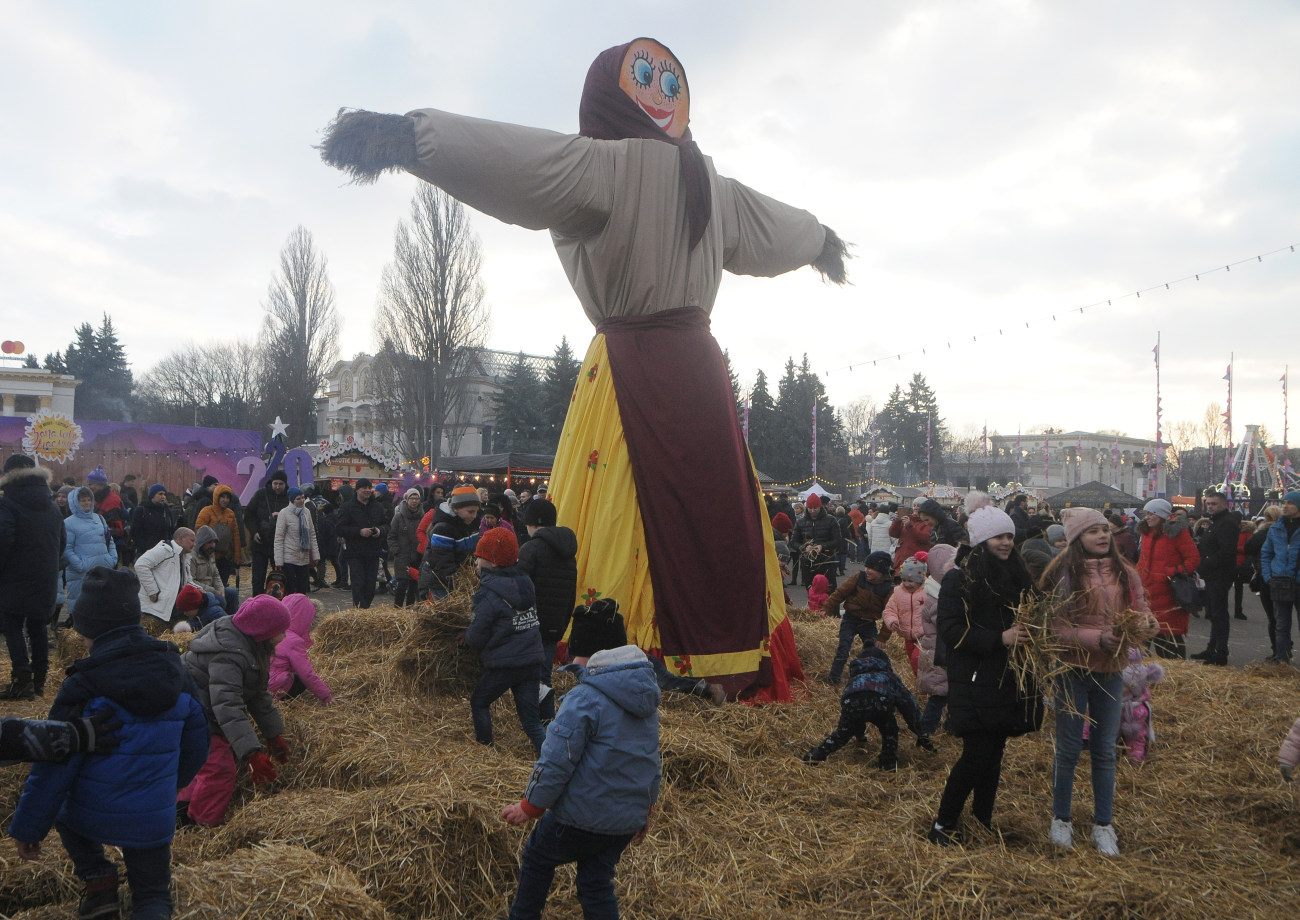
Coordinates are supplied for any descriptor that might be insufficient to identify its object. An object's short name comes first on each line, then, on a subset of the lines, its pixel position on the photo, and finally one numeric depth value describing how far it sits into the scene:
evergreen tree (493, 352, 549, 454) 45.62
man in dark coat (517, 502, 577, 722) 5.88
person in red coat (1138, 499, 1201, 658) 9.41
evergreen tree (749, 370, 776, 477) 54.44
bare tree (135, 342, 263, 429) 58.66
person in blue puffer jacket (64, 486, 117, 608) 8.17
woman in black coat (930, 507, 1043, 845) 4.24
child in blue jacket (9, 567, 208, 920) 3.12
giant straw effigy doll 6.50
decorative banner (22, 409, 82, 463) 21.19
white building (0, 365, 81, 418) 48.22
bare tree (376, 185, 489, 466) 37.22
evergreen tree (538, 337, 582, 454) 44.72
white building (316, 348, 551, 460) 45.59
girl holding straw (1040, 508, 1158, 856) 4.38
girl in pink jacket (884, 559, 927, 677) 6.92
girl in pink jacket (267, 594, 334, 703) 5.72
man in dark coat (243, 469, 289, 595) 11.09
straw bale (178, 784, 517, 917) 3.68
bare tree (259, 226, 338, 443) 42.97
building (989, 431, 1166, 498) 68.19
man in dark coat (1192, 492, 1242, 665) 9.78
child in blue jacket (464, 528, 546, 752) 5.23
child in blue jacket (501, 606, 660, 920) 3.17
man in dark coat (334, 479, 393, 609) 10.37
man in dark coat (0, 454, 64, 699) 6.49
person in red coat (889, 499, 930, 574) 9.78
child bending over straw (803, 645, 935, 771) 5.55
